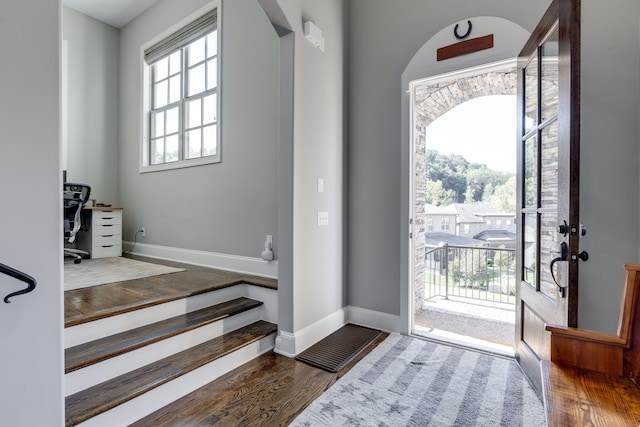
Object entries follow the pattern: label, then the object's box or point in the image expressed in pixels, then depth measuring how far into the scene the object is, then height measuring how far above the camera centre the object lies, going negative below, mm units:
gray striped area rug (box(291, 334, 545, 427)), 1641 -1070
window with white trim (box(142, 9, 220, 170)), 3771 +1483
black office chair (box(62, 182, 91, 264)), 3729 +36
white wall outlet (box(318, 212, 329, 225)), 2633 -48
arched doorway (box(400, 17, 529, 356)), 2295 +1149
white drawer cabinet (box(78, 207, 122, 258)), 4223 -319
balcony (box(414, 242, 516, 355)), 3236 -1127
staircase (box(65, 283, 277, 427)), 1570 -893
